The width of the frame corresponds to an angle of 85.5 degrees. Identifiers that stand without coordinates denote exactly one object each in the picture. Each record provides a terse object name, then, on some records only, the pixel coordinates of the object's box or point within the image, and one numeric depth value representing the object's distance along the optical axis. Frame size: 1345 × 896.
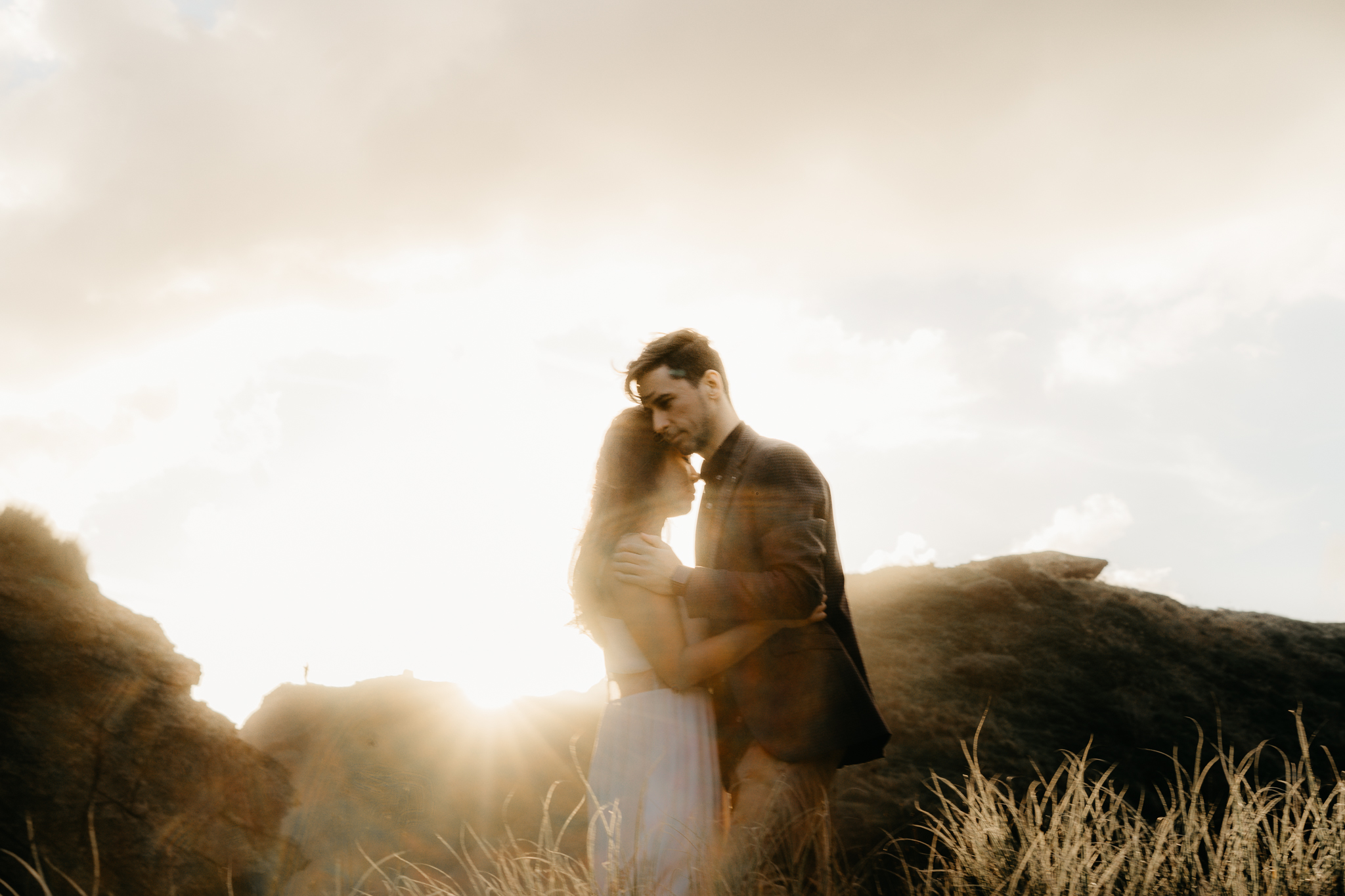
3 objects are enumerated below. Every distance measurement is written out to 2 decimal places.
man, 2.43
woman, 2.40
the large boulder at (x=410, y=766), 5.42
